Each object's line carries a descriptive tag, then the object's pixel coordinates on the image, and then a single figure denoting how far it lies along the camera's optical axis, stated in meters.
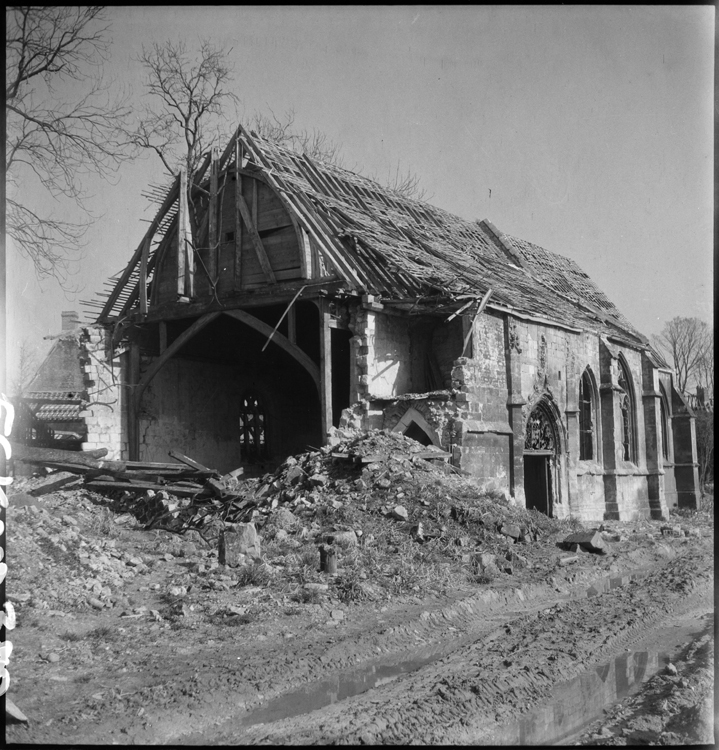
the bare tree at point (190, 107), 28.03
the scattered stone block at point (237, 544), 10.28
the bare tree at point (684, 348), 38.84
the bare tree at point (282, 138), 35.97
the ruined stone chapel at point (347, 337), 16.02
